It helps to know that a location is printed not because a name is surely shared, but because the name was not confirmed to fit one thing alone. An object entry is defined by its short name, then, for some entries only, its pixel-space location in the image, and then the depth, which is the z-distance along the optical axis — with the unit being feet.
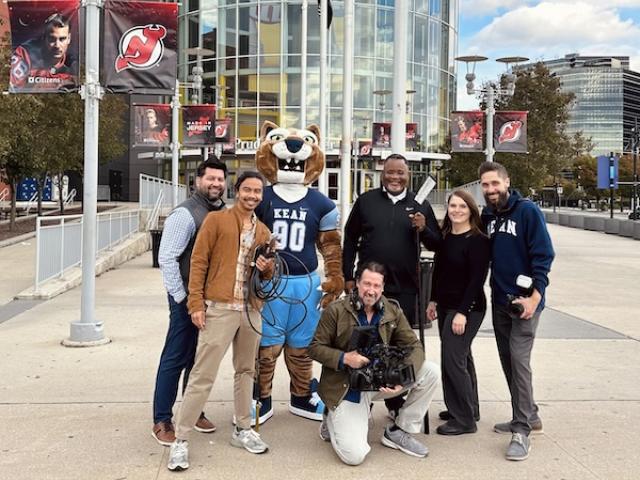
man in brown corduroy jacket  13.02
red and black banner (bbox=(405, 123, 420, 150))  112.88
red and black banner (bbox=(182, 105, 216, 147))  81.41
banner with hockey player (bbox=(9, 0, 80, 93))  24.54
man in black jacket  15.47
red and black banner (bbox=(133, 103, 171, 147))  77.30
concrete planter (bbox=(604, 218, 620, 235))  99.66
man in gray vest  13.75
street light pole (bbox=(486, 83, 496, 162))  75.87
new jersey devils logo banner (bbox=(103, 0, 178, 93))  24.48
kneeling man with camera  13.24
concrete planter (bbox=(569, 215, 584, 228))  116.34
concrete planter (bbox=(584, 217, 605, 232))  107.45
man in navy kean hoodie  14.07
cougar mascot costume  15.57
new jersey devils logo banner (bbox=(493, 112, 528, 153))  72.95
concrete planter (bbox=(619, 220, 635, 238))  93.89
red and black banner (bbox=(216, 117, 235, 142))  94.43
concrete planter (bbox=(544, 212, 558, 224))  130.21
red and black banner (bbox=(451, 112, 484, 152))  76.28
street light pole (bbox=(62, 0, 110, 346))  24.04
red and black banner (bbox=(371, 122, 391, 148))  104.58
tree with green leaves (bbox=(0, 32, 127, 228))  57.31
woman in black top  14.85
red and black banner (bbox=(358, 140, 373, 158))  116.06
